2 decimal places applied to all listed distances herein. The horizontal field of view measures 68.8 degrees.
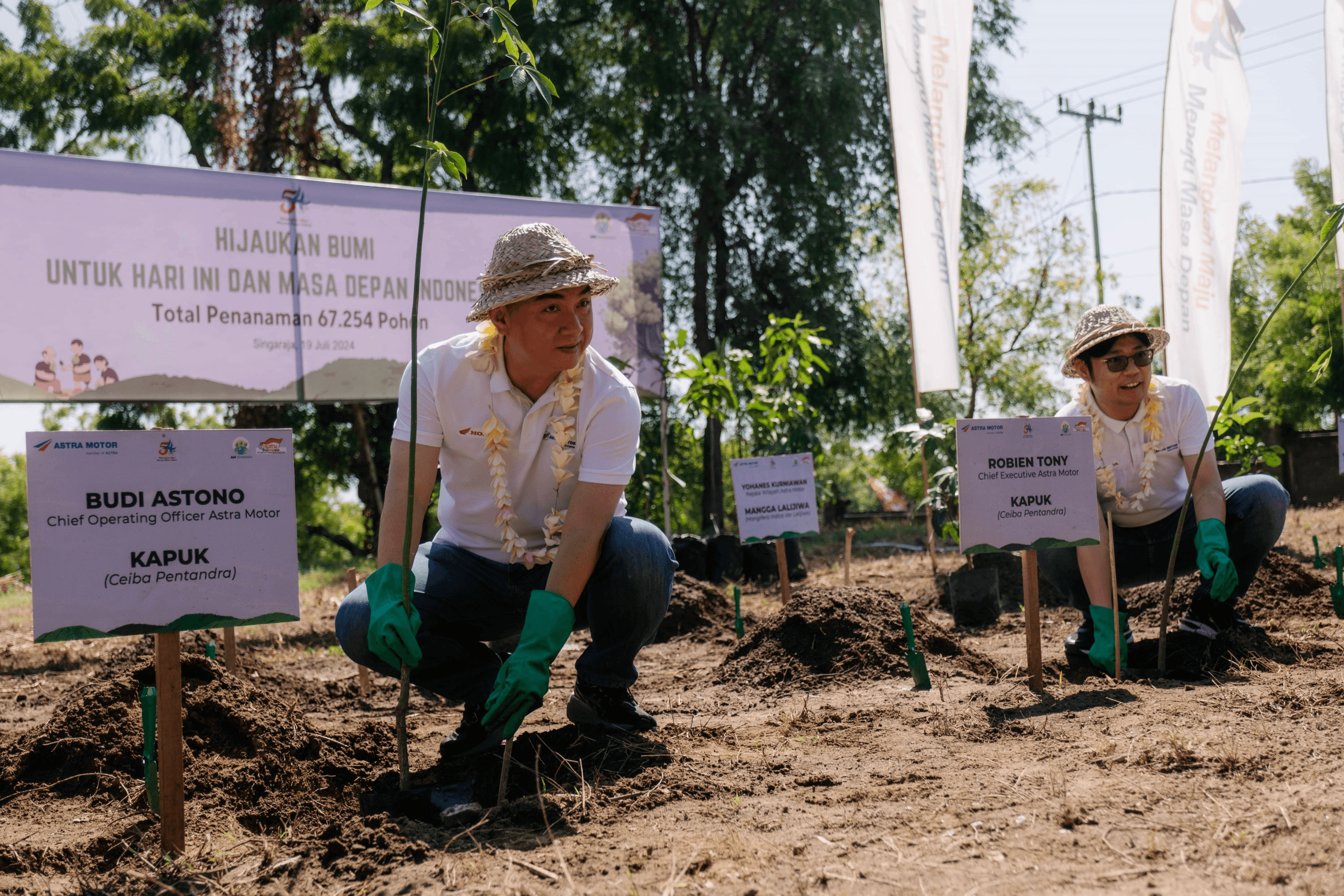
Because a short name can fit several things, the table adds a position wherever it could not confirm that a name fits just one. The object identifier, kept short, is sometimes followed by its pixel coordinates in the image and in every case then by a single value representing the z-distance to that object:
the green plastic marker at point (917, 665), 2.96
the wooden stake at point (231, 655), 3.35
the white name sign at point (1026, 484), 2.86
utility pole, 23.66
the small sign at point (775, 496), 5.42
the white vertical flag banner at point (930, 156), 6.06
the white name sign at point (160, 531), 1.76
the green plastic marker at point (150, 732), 1.86
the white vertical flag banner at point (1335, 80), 7.05
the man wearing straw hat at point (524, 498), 2.33
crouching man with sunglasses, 3.15
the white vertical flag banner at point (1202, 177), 6.81
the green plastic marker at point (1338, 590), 3.81
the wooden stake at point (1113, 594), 2.83
